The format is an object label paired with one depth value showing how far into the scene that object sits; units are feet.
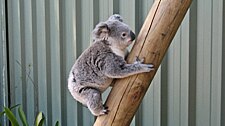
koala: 5.07
